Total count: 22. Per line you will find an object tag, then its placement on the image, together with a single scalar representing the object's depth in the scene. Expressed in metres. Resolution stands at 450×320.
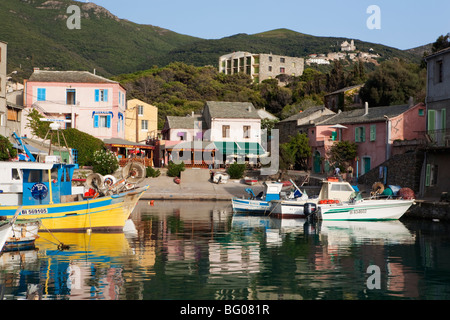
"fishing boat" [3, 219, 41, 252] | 22.38
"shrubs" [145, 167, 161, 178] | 53.47
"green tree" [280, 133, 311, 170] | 57.59
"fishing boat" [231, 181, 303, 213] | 39.16
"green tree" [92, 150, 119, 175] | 50.97
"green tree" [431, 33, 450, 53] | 62.34
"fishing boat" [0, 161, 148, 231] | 26.12
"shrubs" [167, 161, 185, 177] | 54.38
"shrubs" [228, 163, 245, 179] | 54.34
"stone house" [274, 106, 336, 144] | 60.86
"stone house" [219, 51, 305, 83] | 129.25
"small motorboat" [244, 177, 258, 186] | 52.10
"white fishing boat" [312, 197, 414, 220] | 34.19
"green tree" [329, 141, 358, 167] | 51.12
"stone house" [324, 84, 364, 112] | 72.38
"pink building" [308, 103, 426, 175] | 46.84
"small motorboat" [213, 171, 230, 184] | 52.62
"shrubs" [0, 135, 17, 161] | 36.63
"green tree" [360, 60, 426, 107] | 65.38
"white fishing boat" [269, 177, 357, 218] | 35.78
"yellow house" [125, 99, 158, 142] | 69.75
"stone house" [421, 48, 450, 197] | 36.00
